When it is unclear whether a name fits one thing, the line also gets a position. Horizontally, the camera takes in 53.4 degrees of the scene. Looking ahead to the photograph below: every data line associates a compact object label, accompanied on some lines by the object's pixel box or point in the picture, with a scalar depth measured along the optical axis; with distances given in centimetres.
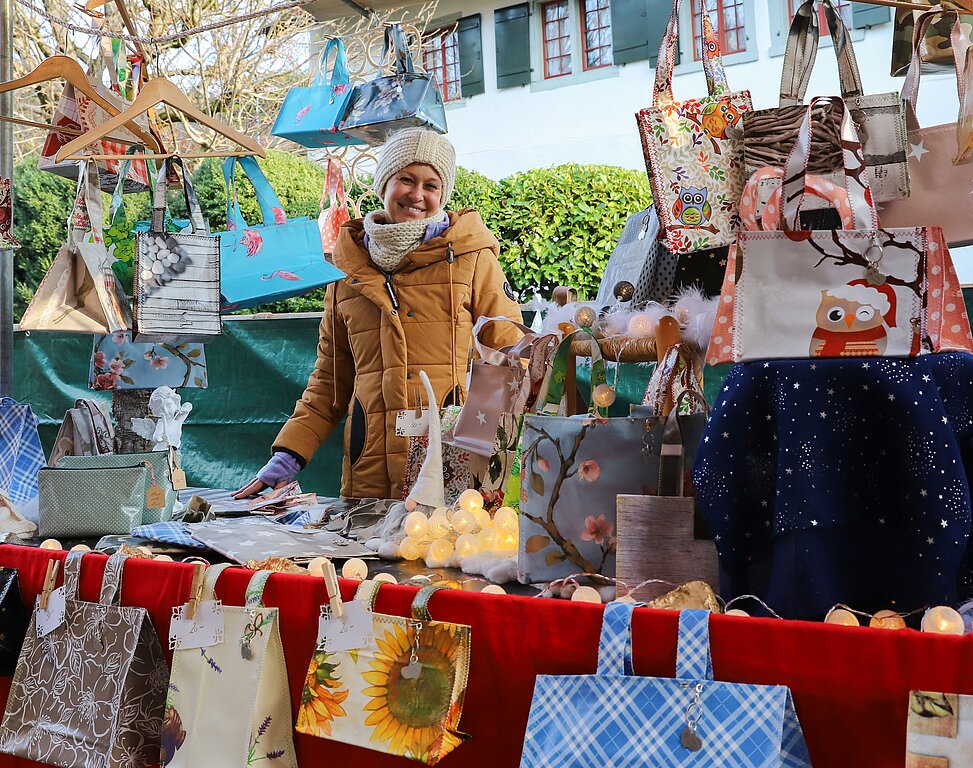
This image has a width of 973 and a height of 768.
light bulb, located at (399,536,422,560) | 166
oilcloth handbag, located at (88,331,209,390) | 263
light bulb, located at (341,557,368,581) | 138
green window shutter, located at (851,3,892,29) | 789
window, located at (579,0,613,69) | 1023
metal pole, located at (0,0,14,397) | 283
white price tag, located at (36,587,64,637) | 151
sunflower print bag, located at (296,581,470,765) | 113
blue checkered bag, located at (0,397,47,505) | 252
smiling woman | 261
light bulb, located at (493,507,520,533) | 159
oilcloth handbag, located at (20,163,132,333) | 243
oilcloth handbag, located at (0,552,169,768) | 139
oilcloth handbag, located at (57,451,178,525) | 219
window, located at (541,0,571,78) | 1047
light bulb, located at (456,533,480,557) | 156
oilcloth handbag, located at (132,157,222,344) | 234
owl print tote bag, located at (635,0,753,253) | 138
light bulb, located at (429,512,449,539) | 167
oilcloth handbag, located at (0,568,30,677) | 158
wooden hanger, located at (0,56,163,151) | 251
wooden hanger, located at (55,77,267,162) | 239
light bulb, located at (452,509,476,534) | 163
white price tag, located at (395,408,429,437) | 198
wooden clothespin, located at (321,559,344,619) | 125
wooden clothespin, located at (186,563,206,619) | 137
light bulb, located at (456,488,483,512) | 167
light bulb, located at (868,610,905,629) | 101
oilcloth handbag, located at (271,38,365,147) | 374
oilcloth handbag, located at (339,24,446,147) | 352
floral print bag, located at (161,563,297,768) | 127
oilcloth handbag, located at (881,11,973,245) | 124
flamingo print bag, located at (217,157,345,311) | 261
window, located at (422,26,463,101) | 1117
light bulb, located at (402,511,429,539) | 167
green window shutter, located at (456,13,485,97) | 1080
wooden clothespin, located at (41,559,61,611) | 154
